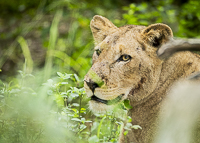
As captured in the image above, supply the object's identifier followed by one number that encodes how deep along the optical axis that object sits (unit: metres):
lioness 7.33
